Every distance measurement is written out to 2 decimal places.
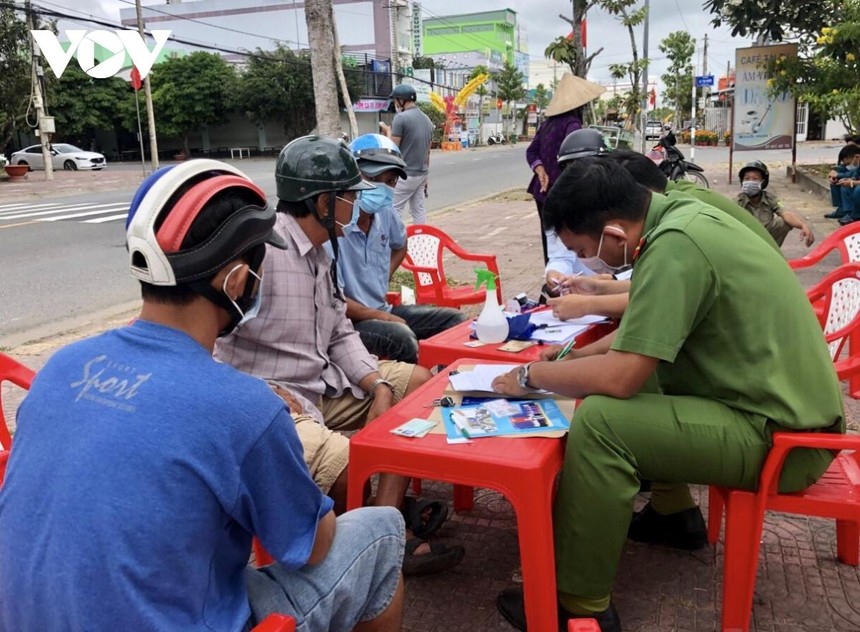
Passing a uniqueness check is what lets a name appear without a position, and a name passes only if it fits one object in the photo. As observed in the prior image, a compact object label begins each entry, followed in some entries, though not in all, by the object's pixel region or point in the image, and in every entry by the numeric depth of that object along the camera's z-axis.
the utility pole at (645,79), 19.17
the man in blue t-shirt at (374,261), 3.48
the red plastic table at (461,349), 2.92
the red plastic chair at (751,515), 2.12
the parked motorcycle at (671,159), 8.71
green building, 79.31
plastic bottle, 3.06
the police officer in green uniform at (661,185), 2.79
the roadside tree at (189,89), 36.62
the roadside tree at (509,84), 60.69
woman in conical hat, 5.97
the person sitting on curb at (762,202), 5.84
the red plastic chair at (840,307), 3.11
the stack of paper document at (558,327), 3.06
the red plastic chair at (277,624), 1.39
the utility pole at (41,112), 21.94
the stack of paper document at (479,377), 2.45
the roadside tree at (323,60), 6.57
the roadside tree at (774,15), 11.59
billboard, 12.42
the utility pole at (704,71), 46.09
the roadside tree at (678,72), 38.97
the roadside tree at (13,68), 23.59
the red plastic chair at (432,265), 4.90
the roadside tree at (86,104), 34.66
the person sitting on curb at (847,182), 9.30
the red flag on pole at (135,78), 16.91
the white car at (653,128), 44.63
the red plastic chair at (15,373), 2.48
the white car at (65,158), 29.25
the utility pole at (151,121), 21.44
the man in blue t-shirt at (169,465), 1.19
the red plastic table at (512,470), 2.00
